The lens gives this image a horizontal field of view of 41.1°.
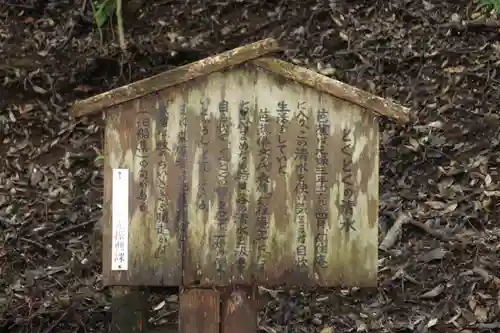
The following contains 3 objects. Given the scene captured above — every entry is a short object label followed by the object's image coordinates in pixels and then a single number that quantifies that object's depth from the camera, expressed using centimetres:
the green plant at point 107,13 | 684
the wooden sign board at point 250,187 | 288
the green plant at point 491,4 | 650
